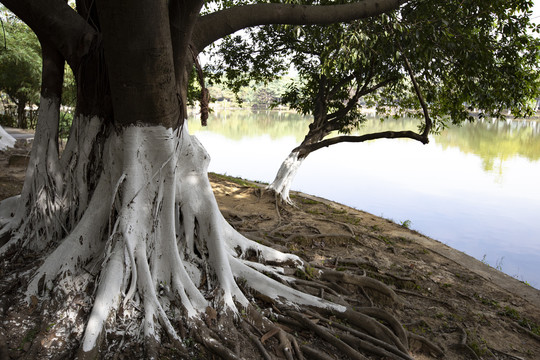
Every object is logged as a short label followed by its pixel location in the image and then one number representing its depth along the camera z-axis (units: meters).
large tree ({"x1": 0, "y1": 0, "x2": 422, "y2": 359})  2.54
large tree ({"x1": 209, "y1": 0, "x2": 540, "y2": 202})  5.14
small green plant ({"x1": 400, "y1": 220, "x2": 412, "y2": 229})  8.23
